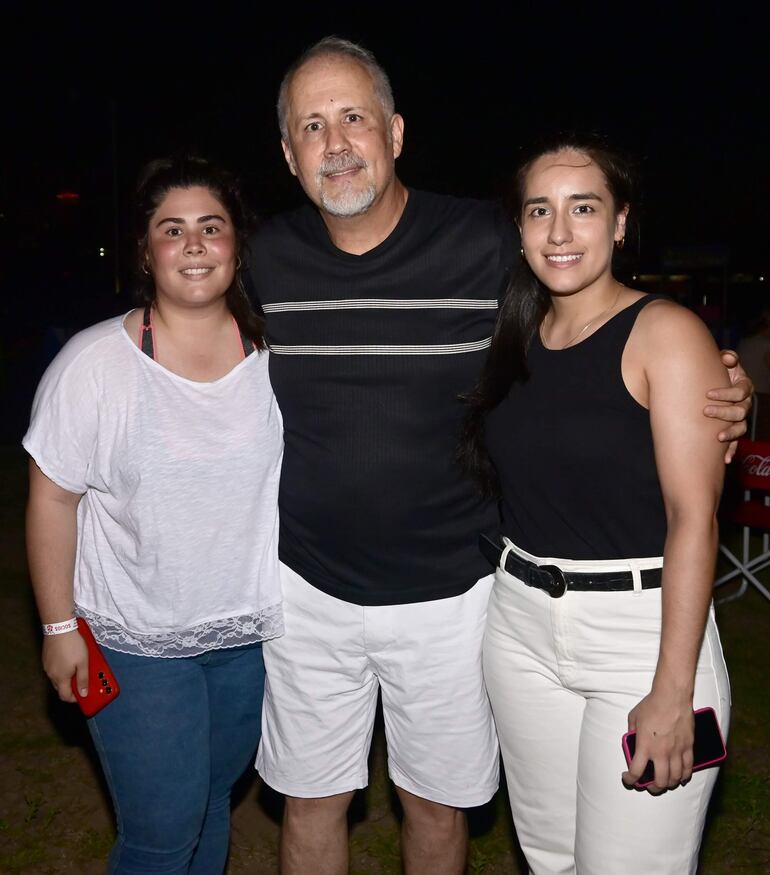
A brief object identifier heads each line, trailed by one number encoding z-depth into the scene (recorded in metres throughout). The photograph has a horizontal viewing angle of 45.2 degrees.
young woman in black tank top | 2.00
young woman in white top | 2.35
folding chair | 5.11
